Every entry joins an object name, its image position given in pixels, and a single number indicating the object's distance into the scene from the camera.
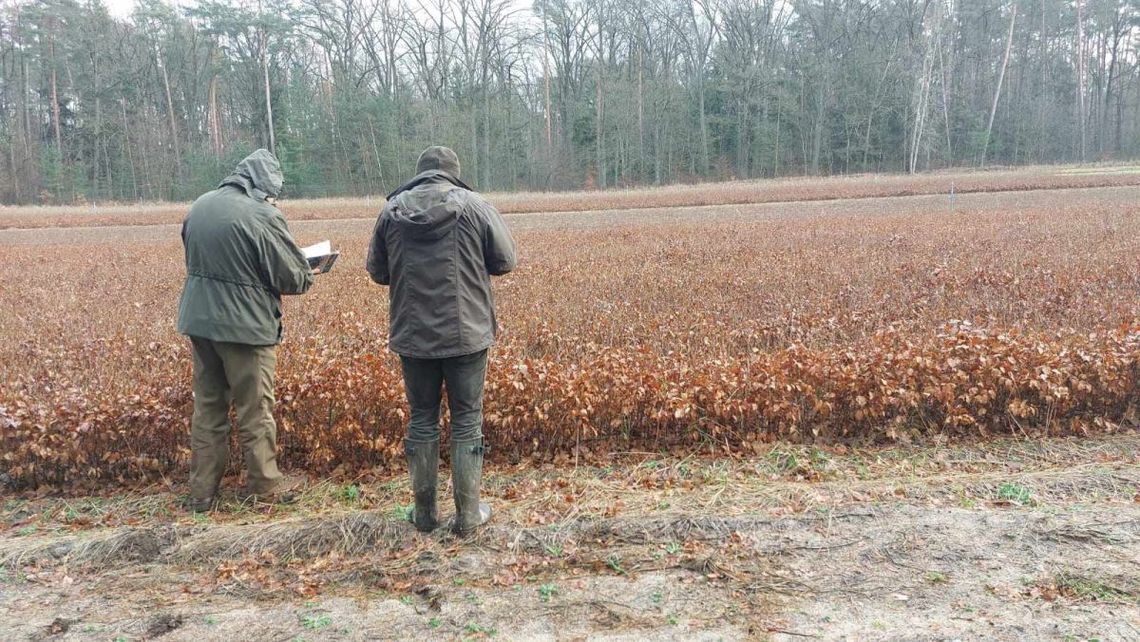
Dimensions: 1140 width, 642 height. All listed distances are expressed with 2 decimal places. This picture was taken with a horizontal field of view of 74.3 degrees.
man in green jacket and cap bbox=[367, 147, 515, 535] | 3.46
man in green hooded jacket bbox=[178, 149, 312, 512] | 3.94
